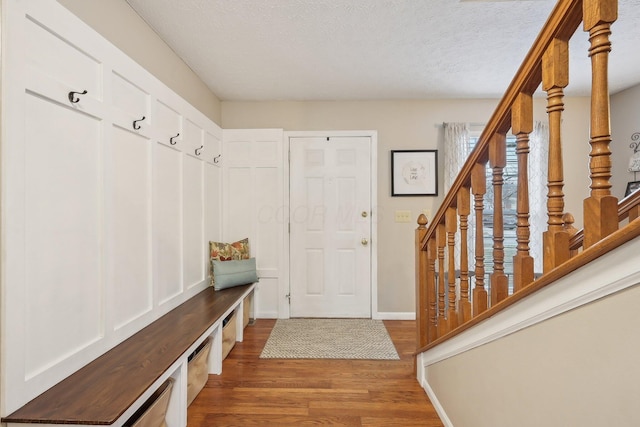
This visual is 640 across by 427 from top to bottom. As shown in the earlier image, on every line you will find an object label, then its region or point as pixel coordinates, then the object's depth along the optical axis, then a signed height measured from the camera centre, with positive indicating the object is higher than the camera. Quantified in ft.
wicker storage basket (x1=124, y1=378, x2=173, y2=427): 4.79 -2.96
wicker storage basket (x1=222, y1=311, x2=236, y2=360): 8.52 -3.19
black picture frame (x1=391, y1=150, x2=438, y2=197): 11.75 +1.46
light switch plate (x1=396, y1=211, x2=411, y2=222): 11.81 -0.12
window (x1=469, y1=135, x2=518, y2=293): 11.37 +0.11
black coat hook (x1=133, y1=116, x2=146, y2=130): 6.21 +1.66
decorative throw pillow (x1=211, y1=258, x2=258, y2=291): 9.96 -1.82
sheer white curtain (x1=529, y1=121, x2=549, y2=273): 11.02 +0.90
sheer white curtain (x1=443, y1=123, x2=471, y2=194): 11.37 +2.19
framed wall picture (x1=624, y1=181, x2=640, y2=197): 10.24 +0.79
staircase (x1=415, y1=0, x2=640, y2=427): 2.38 -0.71
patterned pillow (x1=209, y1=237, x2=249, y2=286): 10.43 -1.20
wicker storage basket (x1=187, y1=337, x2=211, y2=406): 6.58 -3.23
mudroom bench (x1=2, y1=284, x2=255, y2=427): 3.96 -2.32
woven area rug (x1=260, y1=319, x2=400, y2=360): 8.91 -3.74
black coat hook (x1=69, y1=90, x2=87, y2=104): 4.66 +1.62
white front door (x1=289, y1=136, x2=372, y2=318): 11.86 -0.47
